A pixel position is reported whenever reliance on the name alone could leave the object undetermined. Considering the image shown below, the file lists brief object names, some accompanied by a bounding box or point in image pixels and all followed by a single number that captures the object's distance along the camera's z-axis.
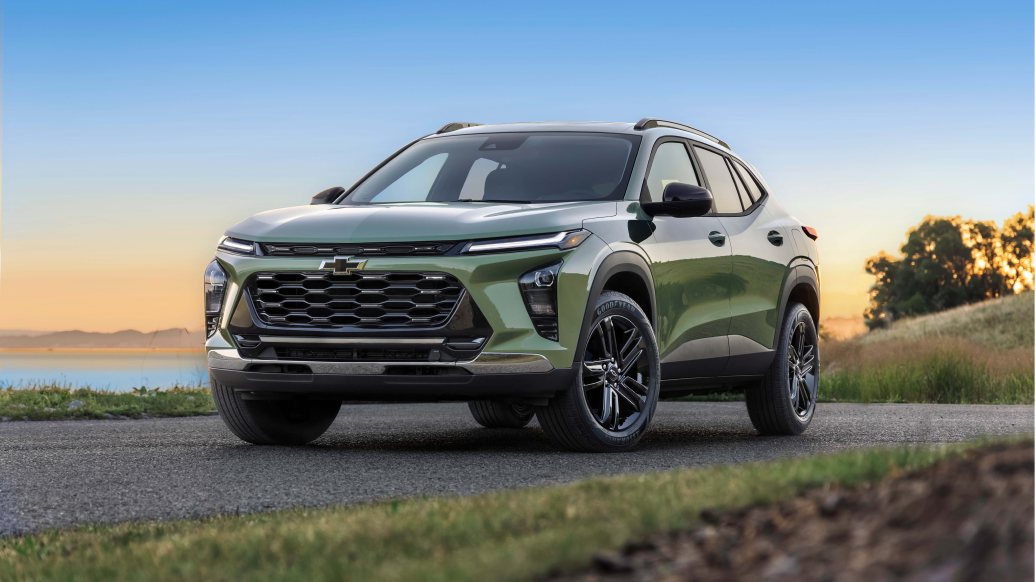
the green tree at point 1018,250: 81.44
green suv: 6.40
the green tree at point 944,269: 79.50
